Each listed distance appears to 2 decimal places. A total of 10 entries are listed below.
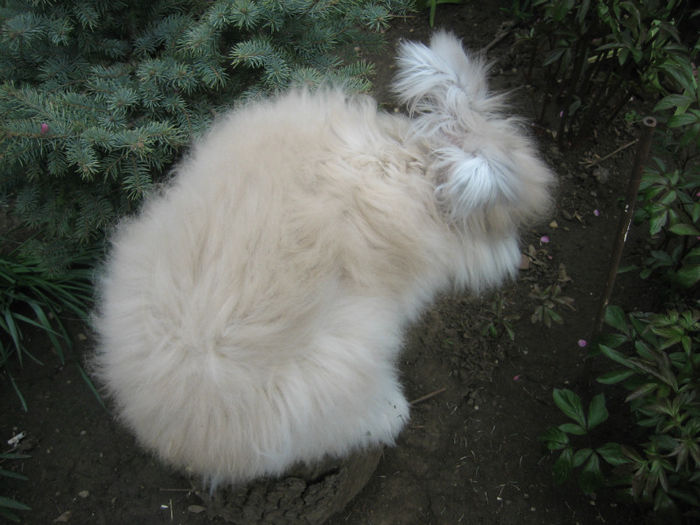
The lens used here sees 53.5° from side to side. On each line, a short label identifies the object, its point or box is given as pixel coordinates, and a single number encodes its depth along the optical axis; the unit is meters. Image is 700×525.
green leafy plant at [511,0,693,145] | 0.72
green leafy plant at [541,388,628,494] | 0.61
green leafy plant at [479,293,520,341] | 0.82
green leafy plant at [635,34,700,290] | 0.60
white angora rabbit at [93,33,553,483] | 0.54
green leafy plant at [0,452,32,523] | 0.69
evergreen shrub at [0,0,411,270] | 0.64
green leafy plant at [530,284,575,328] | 0.81
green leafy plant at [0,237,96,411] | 0.78
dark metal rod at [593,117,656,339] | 0.56
